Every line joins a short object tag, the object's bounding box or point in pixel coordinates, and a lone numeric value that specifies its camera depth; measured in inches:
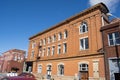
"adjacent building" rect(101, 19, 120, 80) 433.9
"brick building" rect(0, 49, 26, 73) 1160.6
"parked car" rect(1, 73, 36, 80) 299.1
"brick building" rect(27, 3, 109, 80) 501.4
